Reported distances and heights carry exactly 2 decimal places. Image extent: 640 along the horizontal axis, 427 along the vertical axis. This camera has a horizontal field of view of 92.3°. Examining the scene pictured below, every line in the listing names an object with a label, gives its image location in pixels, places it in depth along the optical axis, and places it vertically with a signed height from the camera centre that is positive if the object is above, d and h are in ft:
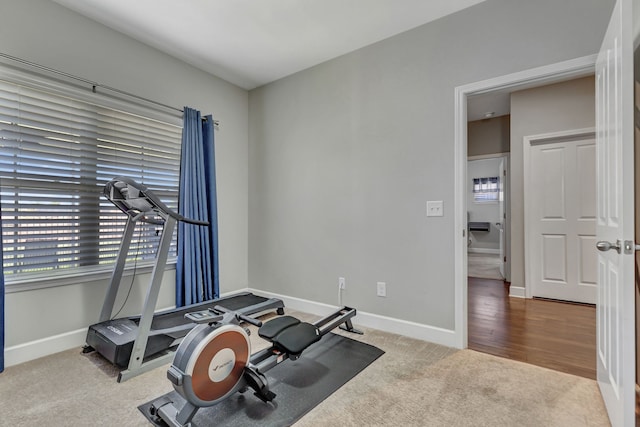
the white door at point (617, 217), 4.10 +0.00
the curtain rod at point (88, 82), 6.84 +3.47
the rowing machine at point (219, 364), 4.62 -2.51
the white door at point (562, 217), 11.92 -0.01
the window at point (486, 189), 26.71 +2.42
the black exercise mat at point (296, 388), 5.06 -3.32
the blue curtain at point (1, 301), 6.35 -1.77
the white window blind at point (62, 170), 6.98 +1.18
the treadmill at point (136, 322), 6.49 -2.64
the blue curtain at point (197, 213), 9.78 +0.11
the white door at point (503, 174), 16.31 +2.28
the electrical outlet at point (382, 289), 9.05 -2.14
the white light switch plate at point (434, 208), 8.09 +0.23
